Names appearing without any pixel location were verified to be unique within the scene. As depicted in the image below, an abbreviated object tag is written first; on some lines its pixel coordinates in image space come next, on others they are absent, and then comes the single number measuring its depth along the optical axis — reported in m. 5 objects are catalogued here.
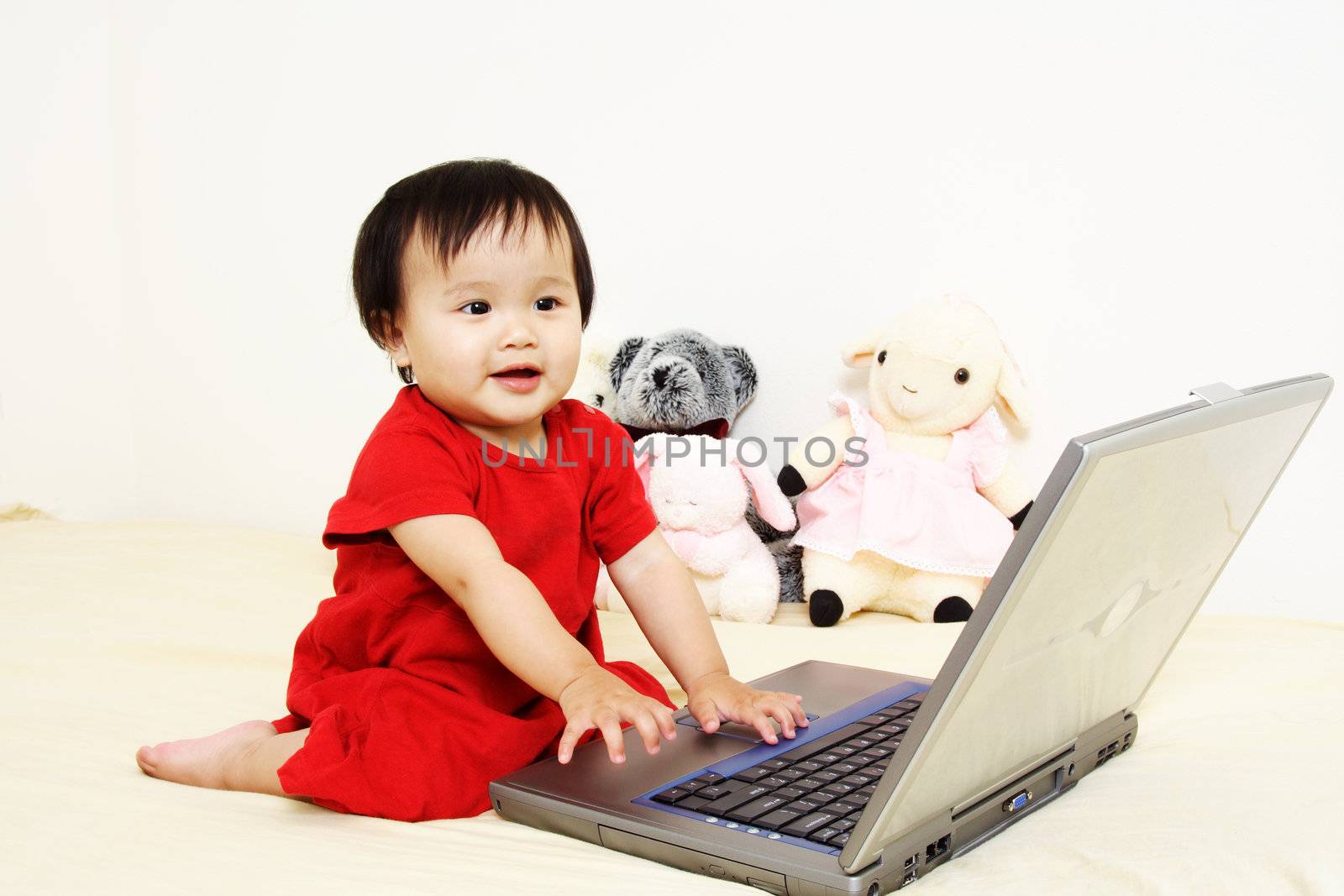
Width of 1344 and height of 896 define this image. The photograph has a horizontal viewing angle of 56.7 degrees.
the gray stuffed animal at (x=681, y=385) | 1.59
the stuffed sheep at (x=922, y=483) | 1.46
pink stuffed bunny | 1.50
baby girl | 0.86
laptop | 0.58
